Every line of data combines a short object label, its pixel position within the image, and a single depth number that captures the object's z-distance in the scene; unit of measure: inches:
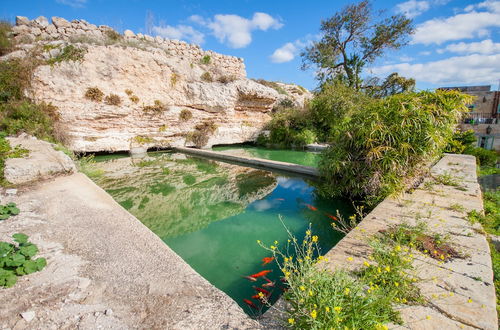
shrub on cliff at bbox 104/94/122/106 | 365.1
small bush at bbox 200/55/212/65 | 535.2
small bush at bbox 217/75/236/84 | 491.2
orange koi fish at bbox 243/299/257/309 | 77.6
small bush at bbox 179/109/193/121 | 439.2
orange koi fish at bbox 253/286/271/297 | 81.8
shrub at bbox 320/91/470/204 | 137.6
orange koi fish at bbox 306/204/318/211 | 155.7
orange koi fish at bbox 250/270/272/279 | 92.7
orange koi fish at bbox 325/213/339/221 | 138.0
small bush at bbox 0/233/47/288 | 58.6
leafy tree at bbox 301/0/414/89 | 539.5
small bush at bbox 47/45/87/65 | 336.8
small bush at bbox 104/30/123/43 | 428.6
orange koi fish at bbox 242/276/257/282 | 91.2
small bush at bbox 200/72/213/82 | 480.7
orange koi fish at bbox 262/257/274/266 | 101.5
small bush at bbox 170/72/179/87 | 435.2
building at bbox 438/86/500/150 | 500.7
